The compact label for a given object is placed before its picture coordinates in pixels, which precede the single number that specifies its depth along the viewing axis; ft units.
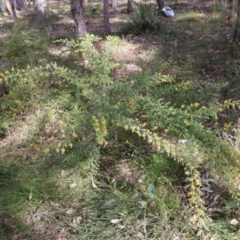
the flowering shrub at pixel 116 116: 7.54
